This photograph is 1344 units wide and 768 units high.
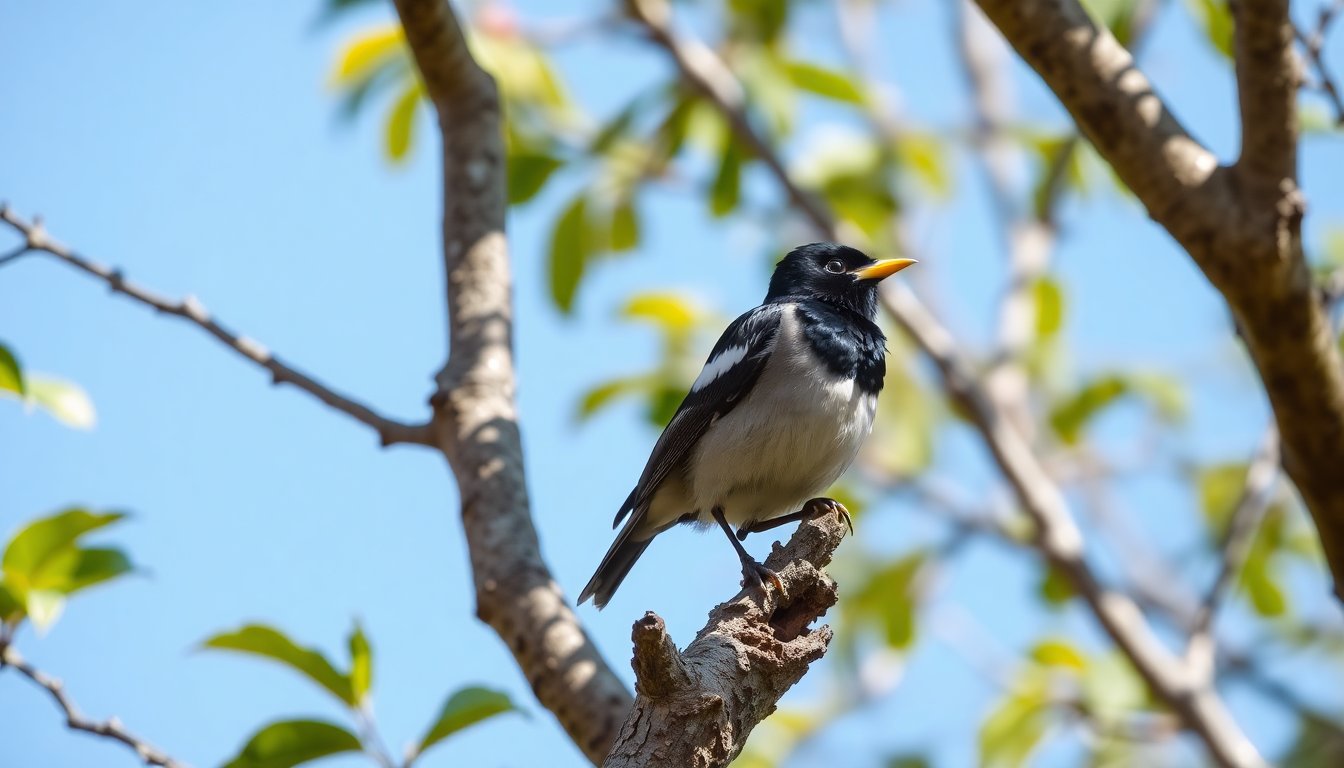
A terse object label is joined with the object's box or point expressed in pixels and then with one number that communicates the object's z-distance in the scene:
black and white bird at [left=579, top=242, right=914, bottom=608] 10.17
